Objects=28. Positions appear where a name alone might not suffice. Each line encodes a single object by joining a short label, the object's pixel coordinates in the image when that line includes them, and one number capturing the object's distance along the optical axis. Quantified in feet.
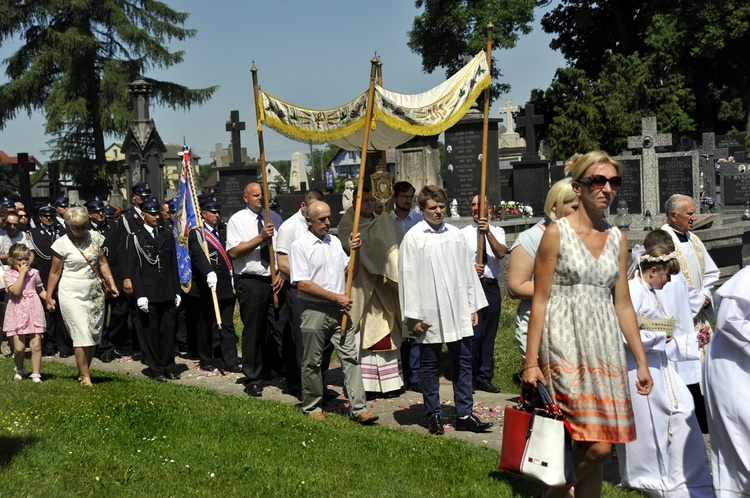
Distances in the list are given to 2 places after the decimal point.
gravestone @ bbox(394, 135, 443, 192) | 69.92
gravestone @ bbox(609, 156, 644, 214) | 70.79
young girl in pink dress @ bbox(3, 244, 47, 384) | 34.45
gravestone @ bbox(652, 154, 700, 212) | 68.13
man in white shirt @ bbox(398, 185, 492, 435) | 25.57
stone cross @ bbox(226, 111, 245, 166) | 99.96
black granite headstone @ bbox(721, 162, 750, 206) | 82.69
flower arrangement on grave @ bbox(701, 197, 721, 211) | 71.36
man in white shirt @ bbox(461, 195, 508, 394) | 31.55
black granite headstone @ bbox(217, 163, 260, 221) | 88.63
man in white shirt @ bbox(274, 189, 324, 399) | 30.81
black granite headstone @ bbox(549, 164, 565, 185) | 85.76
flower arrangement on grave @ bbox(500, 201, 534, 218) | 70.49
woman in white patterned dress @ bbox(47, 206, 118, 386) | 32.35
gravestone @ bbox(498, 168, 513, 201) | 88.12
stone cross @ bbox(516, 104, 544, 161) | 96.63
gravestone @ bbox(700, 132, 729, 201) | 88.90
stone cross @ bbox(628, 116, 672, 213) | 69.15
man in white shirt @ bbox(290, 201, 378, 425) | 26.73
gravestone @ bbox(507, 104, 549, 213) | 83.35
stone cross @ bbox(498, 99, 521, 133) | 152.15
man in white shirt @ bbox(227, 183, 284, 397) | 31.83
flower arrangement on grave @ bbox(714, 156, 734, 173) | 92.94
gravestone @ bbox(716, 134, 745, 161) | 118.79
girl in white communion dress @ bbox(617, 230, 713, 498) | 20.75
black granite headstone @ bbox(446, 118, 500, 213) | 66.23
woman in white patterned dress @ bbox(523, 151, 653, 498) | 16.38
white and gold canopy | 27.81
